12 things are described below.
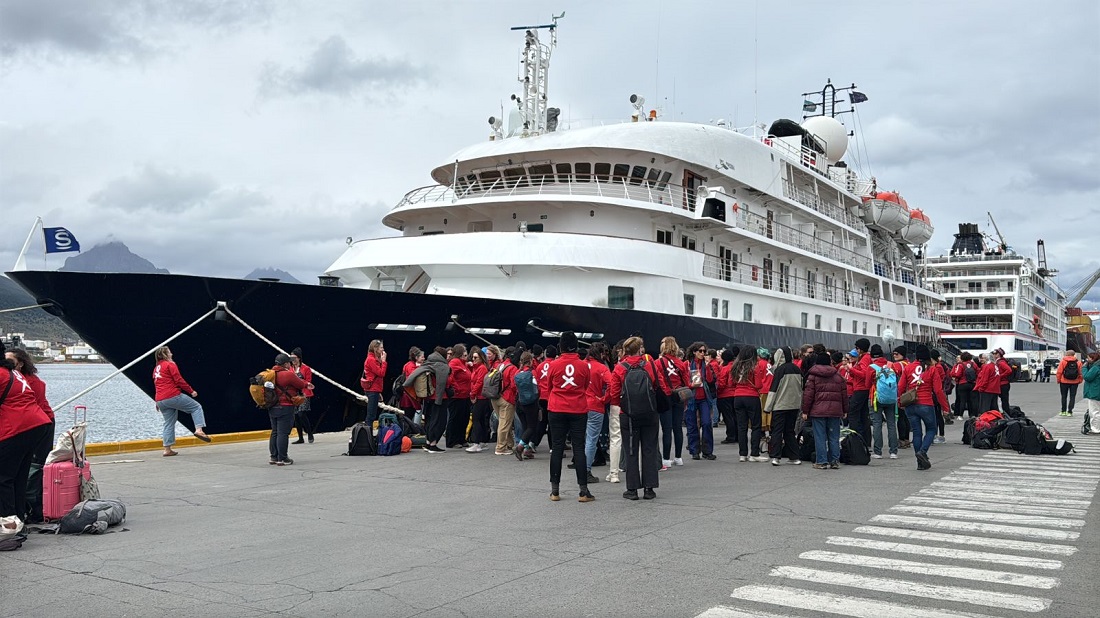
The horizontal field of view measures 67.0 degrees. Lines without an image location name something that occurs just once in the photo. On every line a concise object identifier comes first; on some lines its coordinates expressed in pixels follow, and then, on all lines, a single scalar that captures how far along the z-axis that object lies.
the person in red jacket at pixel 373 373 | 12.73
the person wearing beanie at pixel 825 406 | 10.45
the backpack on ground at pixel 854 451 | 11.23
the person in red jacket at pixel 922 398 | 11.05
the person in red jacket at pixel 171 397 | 11.54
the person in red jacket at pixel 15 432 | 6.44
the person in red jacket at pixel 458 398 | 12.75
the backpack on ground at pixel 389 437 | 12.09
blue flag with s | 12.32
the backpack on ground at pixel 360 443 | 12.00
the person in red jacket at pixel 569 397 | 8.52
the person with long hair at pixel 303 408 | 11.70
